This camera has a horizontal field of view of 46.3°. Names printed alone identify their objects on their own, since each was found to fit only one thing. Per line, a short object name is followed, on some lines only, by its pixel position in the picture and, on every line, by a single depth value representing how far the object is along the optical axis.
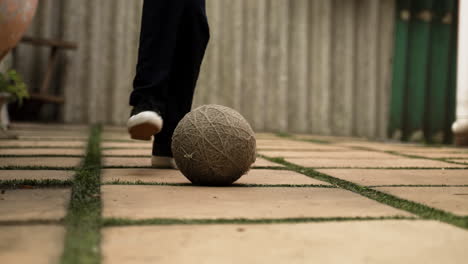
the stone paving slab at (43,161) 2.02
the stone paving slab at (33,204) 1.09
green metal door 5.77
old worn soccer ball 1.64
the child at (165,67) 1.92
